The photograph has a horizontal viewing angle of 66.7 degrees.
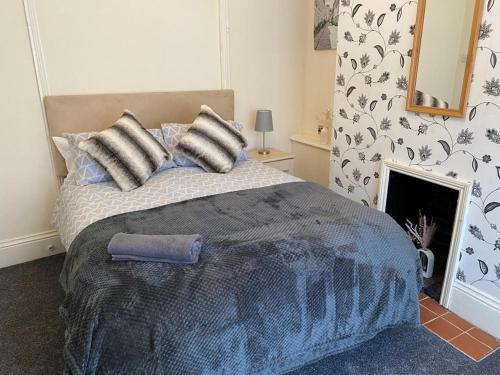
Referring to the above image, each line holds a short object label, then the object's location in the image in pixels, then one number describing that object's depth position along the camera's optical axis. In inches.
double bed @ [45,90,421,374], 57.2
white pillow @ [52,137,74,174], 113.7
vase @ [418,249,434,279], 107.4
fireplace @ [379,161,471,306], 106.4
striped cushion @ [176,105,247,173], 116.2
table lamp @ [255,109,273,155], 147.9
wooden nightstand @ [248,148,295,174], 145.6
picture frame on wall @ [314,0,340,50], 140.1
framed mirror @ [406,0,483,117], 85.0
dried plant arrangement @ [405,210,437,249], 110.0
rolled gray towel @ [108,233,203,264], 64.4
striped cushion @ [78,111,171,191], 102.6
